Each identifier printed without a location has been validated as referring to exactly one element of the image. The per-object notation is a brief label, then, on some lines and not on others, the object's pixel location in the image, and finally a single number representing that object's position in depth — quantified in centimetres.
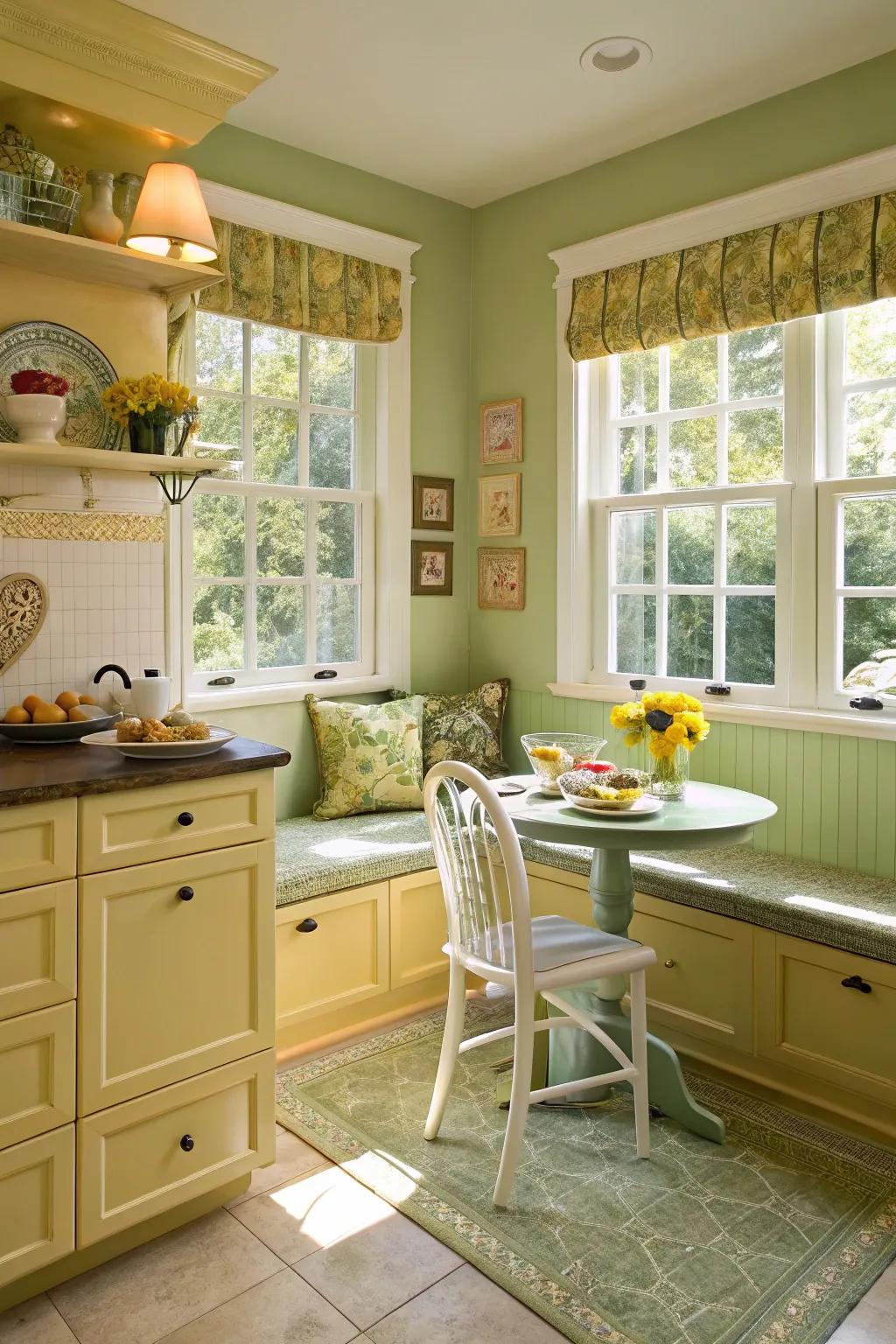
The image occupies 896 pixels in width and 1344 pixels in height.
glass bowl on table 272
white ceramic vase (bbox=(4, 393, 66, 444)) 243
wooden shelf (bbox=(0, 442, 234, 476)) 237
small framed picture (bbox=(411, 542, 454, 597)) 394
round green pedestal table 233
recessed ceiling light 281
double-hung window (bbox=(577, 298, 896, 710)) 299
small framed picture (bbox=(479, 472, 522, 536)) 392
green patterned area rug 189
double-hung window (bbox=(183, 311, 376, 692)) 333
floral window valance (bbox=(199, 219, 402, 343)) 323
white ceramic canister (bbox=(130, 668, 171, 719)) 243
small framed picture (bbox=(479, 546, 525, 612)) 393
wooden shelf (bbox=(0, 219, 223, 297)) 235
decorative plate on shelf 253
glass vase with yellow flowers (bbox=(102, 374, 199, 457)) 254
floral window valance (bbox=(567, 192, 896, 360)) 283
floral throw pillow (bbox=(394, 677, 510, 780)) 373
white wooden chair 214
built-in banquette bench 249
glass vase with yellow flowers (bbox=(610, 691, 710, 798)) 270
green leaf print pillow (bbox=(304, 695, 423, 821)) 347
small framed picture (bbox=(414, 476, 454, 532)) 391
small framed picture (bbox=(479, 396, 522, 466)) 390
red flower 244
